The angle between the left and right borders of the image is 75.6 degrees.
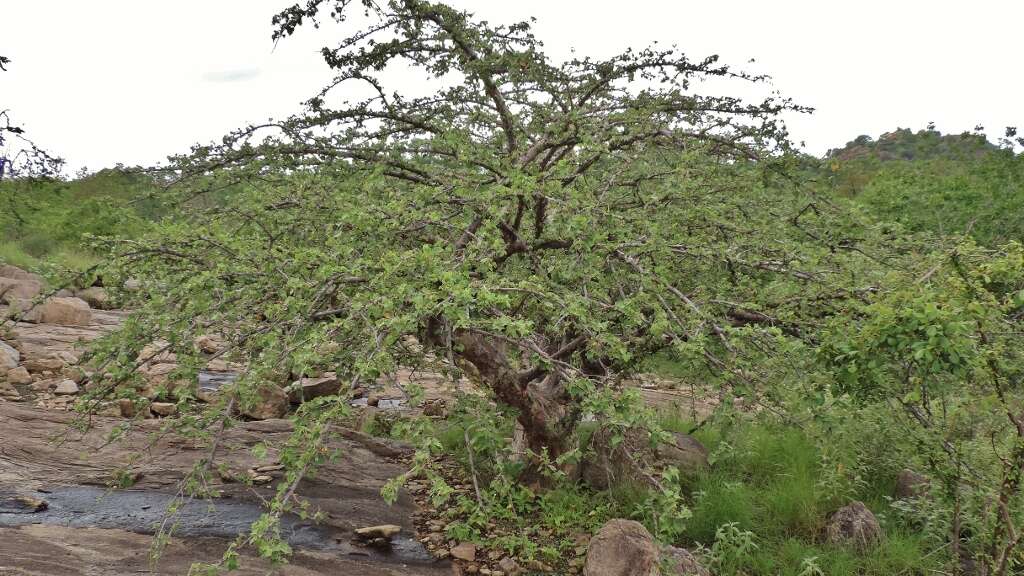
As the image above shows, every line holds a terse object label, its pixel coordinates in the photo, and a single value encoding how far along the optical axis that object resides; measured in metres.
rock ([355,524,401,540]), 5.24
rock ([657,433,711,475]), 6.13
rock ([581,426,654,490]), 5.79
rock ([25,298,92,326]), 12.09
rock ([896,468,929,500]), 5.48
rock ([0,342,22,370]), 9.02
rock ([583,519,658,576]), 4.38
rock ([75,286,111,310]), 14.74
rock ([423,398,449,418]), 9.20
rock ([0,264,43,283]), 15.06
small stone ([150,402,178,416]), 7.81
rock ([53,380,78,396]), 8.67
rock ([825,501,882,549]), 4.78
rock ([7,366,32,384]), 8.85
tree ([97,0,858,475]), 3.52
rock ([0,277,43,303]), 12.86
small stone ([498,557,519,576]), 4.90
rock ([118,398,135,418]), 7.64
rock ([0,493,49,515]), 5.05
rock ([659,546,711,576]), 4.25
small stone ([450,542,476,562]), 5.12
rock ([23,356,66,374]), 9.43
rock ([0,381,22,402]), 8.28
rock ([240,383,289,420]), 8.23
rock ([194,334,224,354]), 12.09
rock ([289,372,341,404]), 9.41
